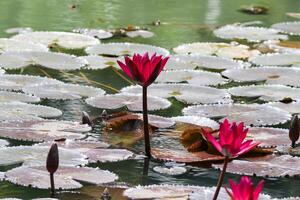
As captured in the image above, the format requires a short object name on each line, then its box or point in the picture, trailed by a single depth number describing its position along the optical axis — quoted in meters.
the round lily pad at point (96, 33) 8.28
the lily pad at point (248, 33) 8.51
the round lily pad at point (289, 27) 8.95
